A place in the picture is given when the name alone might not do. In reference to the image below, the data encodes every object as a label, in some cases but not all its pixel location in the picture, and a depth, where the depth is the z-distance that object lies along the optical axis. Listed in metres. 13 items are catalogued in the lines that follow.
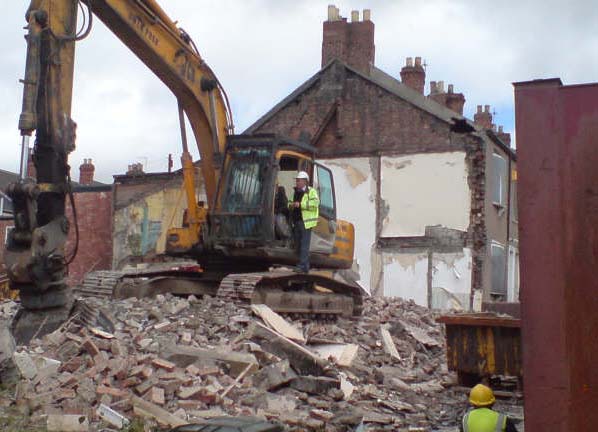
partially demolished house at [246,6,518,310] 26.72
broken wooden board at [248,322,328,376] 10.54
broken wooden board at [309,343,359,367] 11.69
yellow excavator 9.95
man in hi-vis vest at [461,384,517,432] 5.88
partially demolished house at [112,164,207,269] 32.09
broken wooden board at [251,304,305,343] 11.82
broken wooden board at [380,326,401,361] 13.34
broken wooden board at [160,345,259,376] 9.74
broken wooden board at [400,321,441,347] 14.75
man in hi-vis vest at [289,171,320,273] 13.39
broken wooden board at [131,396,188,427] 8.18
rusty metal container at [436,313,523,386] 9.43
